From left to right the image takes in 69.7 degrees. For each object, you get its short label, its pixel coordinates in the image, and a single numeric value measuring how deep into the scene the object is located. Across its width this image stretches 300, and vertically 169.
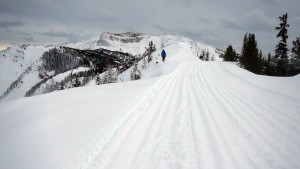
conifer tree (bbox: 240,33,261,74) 56.30
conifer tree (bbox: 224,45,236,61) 75.57
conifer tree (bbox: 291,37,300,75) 51.54
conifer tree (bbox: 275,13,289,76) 41.73
